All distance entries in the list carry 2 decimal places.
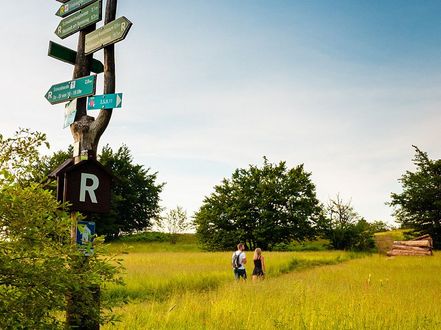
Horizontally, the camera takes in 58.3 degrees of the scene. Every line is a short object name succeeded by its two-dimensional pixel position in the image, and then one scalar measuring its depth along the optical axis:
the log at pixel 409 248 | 29.00
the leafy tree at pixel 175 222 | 55.78
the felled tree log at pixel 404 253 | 28.65
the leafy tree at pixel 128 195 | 43.28
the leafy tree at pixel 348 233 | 40.97
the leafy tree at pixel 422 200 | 40.88
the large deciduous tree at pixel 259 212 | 43.38
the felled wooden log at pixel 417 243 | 28.69
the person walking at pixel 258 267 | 14.77
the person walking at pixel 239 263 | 14.48
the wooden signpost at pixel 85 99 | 5.07
